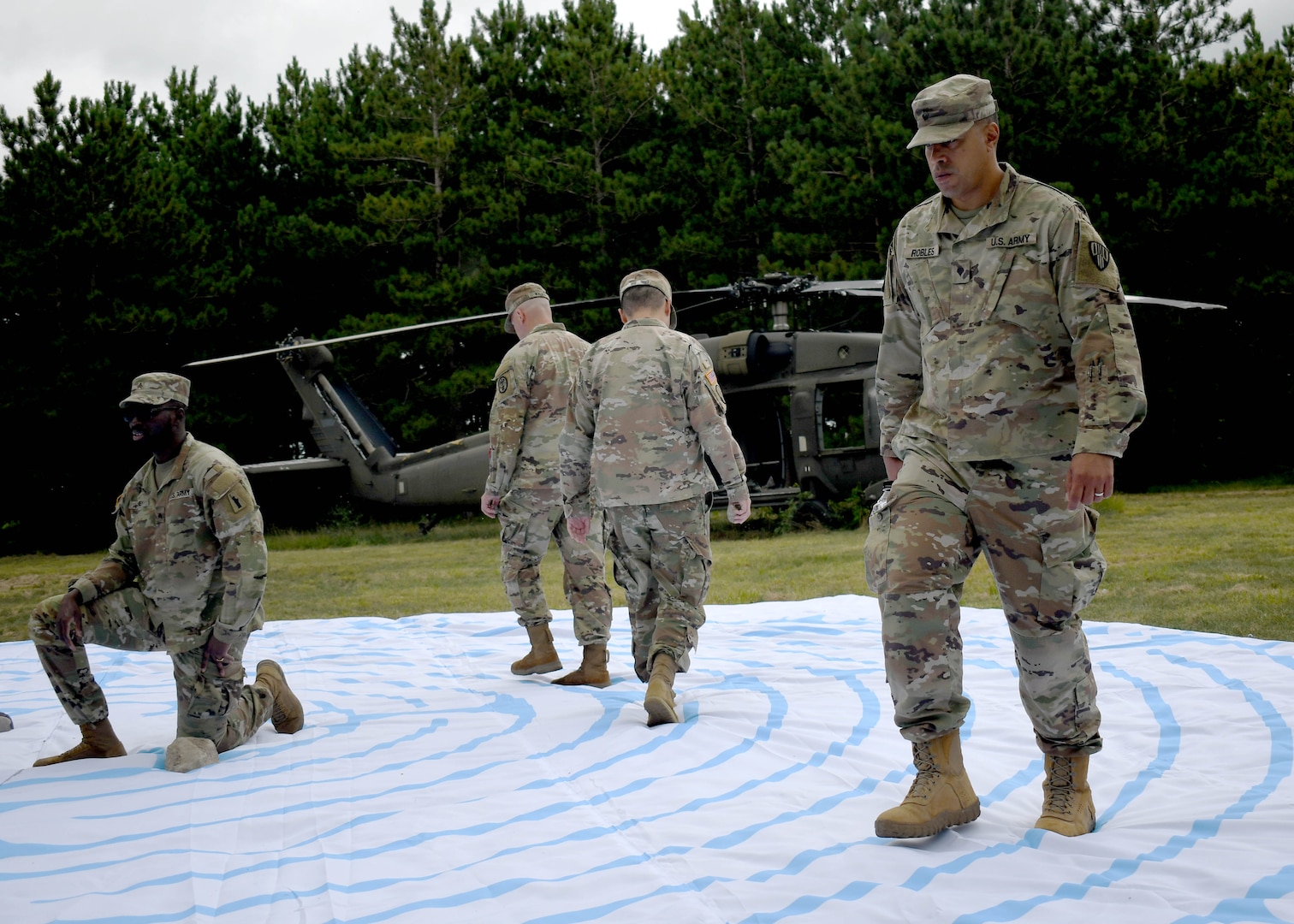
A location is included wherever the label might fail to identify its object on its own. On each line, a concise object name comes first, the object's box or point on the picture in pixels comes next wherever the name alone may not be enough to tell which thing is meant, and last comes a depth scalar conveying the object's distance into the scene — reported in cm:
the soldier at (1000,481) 277
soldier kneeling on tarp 401
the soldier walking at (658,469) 460
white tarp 253
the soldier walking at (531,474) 541
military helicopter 1259
